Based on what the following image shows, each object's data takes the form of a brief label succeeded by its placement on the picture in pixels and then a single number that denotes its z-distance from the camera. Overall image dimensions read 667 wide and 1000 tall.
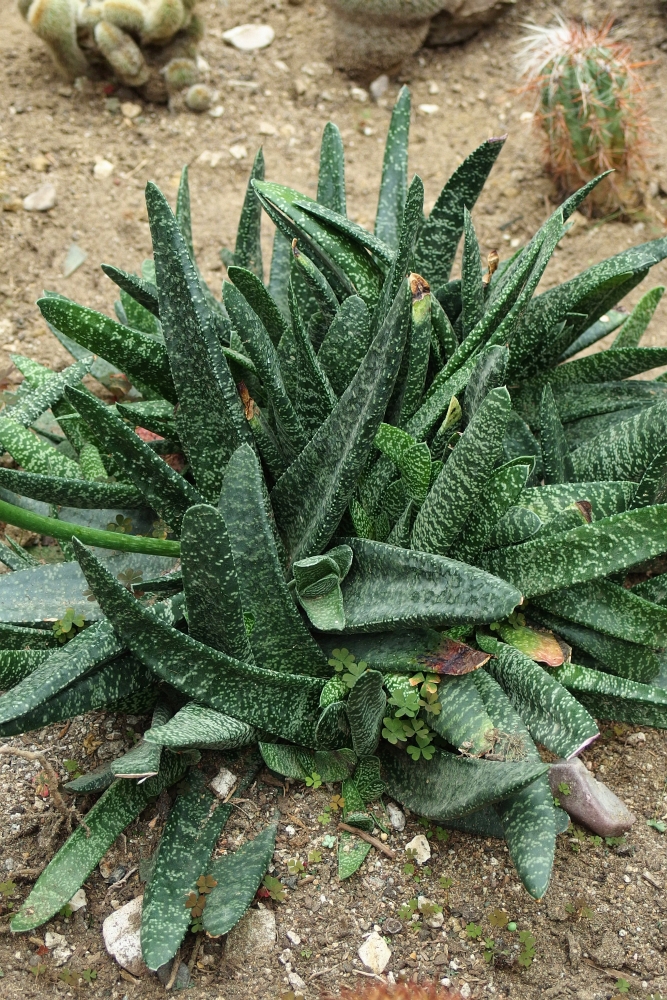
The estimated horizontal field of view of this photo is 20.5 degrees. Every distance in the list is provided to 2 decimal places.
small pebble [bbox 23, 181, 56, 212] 1.60
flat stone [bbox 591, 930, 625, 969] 1.03
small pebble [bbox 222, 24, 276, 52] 1.94
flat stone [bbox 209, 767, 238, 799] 1.08
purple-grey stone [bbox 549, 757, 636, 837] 1.06
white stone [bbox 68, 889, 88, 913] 1.04
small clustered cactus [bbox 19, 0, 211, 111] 1.66
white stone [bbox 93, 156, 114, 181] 1.69
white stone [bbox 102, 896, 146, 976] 1.02
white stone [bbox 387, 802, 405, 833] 1.07
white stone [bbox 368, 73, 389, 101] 1.90
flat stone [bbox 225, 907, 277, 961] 1.02
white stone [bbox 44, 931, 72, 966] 1.03
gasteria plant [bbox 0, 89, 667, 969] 1.01
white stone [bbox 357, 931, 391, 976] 1.02
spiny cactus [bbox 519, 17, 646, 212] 1.54
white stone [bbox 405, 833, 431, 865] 1.06
